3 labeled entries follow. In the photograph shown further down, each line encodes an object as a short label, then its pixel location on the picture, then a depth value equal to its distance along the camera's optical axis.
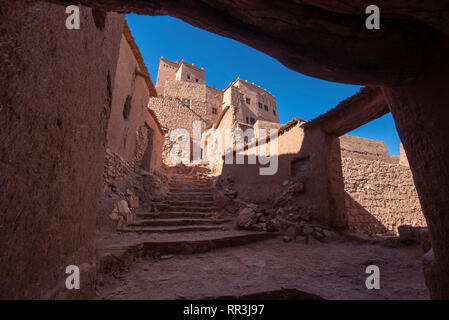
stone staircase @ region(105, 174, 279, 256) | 3.84
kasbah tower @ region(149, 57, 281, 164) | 24.05
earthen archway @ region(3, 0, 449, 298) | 1.22
